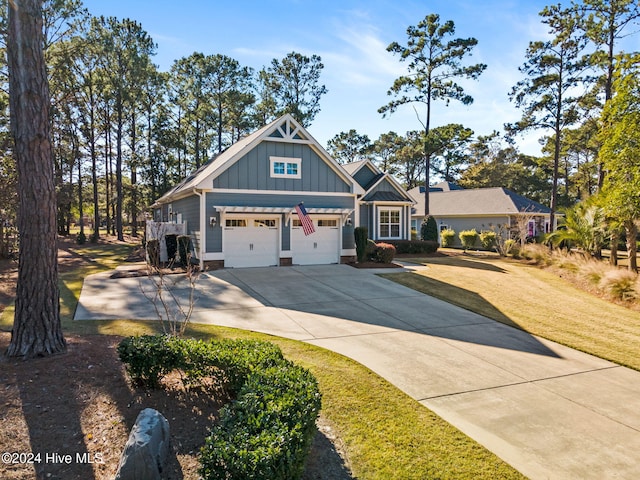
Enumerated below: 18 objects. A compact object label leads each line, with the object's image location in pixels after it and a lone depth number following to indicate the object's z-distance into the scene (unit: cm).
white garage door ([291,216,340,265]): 1709
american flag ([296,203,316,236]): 1541
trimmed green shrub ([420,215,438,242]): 2512
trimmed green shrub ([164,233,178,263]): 1739
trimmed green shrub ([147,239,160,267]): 1542
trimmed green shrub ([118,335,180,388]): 454
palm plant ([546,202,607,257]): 1661
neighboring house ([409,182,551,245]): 2777
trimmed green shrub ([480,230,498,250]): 2584
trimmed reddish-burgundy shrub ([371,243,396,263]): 1766
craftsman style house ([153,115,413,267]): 1555
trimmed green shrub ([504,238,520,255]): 2233
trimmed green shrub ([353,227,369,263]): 1762
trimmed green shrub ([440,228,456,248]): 2961
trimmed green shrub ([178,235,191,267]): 1639
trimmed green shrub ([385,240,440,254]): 2325
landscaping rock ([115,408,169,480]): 309
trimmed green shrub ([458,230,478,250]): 2584
